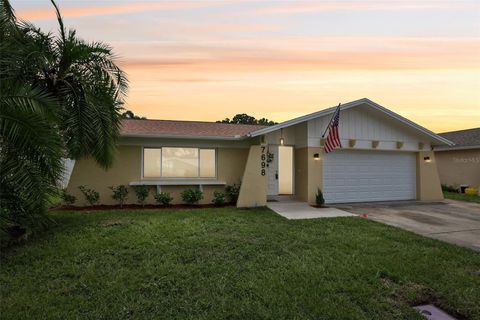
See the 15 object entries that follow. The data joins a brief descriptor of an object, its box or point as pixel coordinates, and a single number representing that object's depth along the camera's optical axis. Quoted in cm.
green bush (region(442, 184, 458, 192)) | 1600
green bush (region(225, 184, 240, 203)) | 1070
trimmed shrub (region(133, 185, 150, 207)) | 996
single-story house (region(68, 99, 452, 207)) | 1022
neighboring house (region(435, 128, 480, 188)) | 1521
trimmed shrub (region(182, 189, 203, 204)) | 1017
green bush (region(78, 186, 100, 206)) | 980
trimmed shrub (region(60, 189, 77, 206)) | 955
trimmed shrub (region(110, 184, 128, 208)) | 994
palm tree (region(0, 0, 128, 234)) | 396
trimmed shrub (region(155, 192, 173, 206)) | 999
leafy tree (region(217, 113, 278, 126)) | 3807
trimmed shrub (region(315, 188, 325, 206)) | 994
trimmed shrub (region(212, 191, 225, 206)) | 1036
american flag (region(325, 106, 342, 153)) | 947
